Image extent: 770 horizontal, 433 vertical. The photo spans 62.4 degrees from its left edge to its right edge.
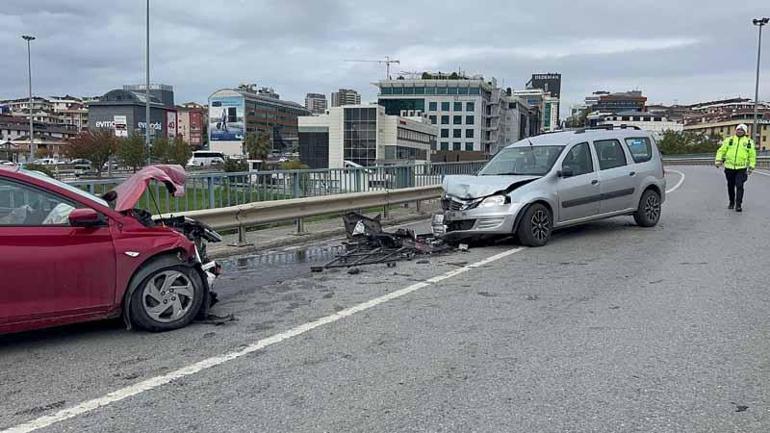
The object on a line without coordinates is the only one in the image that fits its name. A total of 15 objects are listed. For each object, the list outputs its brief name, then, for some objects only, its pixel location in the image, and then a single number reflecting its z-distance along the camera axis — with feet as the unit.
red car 15.35
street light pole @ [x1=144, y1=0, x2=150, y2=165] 120.68
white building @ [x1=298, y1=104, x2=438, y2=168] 335.47
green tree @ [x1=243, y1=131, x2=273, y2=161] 349.82
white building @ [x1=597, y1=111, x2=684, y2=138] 491.39
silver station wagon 29.99
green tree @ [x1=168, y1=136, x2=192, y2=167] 225.35
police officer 42.04
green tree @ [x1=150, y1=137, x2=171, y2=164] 221.05
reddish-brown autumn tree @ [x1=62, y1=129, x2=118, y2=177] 199.72
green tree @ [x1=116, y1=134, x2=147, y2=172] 197.36
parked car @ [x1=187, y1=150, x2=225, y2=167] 268.70
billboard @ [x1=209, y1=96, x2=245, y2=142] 465.55
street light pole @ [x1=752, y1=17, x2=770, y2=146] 168.46
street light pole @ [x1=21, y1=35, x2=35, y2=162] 178.63
